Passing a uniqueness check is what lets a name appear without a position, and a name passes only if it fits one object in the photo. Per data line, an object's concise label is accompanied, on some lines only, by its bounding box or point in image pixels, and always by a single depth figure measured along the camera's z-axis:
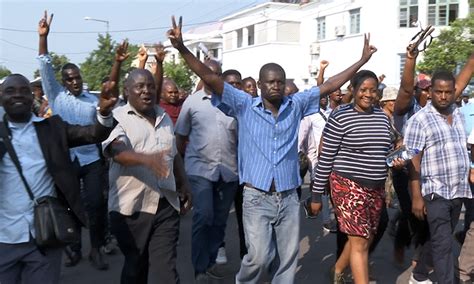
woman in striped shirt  4.63
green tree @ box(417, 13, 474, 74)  21.88
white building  29.95
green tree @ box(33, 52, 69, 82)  47.17
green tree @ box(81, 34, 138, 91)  47.71
